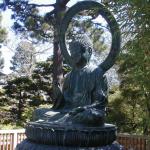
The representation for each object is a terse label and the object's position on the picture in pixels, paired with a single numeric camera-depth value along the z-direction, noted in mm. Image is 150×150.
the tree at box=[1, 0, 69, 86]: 6480
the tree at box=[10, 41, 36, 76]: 11707
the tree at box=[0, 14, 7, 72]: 8097
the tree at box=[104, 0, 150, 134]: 2889
